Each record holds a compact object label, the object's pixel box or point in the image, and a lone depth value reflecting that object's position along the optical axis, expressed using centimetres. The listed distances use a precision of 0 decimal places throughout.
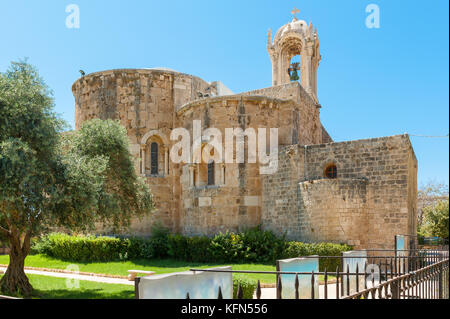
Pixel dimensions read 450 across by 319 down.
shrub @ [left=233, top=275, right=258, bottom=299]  1012
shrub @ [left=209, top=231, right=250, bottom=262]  1730
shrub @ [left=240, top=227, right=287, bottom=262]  1680
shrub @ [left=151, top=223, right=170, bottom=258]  1942
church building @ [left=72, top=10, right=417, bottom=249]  1662
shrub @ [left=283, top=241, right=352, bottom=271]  1476
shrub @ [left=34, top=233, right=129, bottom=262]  1889
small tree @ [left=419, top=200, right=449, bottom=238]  2903
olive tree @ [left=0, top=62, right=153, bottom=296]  1054
